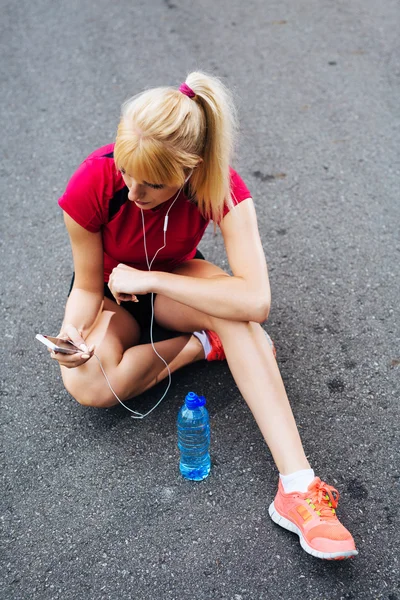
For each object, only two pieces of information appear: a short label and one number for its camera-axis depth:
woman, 2.29
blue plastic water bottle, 2.64
